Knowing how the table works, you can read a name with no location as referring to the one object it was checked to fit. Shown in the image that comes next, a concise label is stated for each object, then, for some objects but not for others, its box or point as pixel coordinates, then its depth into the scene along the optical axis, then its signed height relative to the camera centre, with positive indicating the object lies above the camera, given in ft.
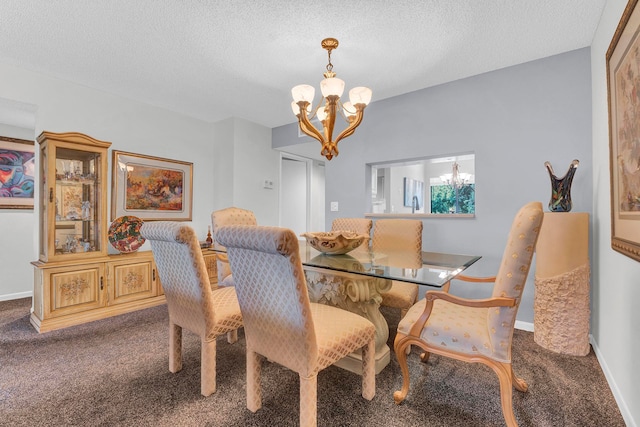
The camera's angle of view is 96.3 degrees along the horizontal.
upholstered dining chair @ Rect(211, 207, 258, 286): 8.38 -0.20
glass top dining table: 4.78 -1.00
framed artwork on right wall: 4.12 +1.35
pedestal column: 6.65 -1.60
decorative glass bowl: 6.33 -0.61
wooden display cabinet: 8.50 -1.10
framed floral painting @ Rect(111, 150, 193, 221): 10.84 +1.15
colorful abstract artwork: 11.06 +1.68
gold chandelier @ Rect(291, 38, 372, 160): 6.84 +2.77
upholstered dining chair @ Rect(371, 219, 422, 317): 7.03 -0.82
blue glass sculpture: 7.07 +0.59
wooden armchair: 4.12 -1.76
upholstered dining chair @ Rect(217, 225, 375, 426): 3.67 -1.48
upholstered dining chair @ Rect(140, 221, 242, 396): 4.95 -1.42
